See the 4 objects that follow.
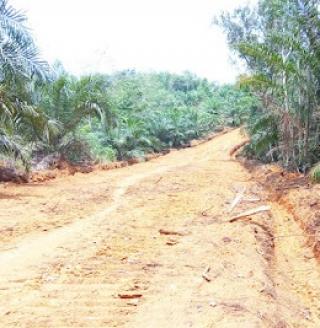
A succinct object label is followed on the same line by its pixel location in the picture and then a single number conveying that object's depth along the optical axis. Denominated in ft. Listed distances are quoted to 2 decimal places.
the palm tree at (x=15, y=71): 36.70
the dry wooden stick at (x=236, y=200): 31.69
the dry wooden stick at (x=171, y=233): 24.54
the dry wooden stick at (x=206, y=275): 17.38
